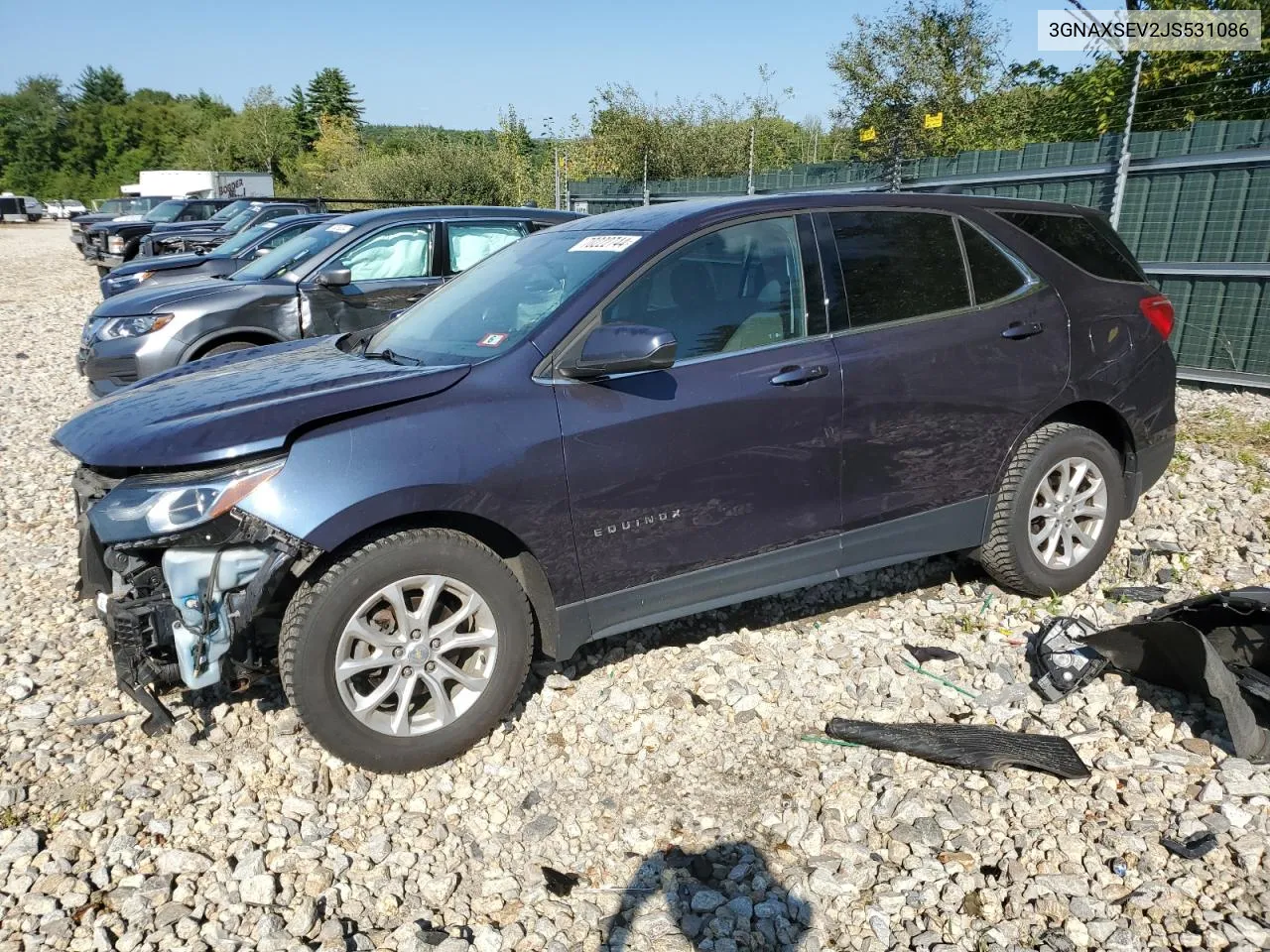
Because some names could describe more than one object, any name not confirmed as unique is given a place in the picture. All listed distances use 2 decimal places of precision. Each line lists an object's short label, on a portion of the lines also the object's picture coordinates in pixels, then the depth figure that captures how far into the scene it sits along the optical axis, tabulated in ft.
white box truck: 130.93
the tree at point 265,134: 196.54
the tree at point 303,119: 233.19
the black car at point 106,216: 89.79
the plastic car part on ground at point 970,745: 10.32
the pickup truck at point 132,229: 63.46
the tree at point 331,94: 310.86
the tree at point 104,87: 352.90
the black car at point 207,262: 34.47
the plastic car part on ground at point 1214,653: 10.36
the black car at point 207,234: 53.78
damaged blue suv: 9.63
